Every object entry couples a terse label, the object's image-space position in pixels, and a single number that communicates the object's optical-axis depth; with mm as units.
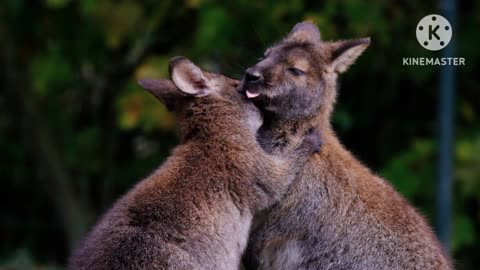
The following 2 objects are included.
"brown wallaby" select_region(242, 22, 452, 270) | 12727
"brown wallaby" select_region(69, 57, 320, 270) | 11234
